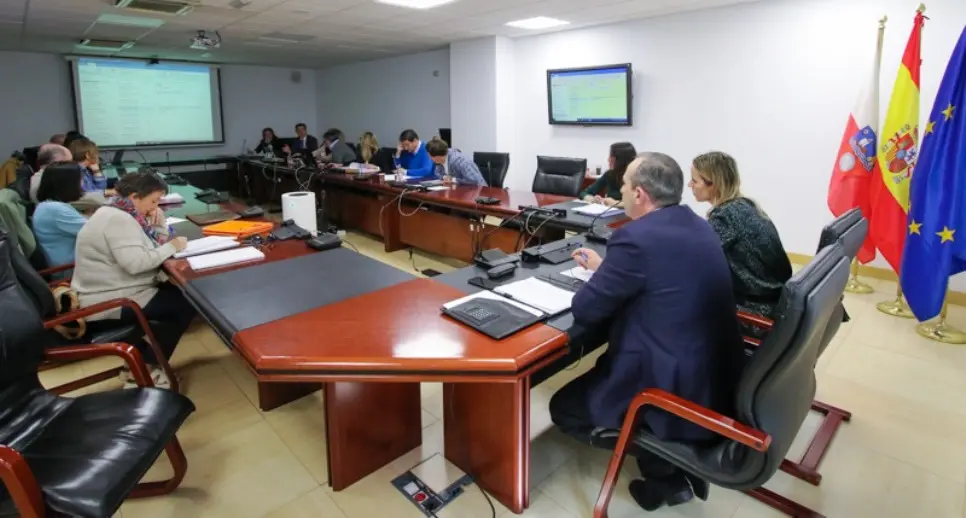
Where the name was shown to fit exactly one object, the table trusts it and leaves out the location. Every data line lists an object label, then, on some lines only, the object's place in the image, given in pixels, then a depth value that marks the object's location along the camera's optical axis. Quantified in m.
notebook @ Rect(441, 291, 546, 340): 1.50
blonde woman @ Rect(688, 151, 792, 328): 2.06
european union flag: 3.01
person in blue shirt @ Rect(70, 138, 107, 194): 4.18
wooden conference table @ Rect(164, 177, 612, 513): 1.34
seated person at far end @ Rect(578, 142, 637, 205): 3.69
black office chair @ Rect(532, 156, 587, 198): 4.40
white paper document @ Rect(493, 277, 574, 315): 1.66
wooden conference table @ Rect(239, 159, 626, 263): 3.49
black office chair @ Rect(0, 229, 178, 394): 1.88
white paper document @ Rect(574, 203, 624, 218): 3.17
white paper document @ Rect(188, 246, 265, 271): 2.16
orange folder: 2.70
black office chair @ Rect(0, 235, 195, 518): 1.24
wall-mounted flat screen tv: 5.66
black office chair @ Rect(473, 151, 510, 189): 5.09
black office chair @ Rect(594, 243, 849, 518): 1.15
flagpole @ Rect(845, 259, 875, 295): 3.92
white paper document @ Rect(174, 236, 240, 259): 2.35
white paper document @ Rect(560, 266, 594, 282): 1.93
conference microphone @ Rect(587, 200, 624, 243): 2.55
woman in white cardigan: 2.22
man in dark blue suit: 1.42
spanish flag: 3.47
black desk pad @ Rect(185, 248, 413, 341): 1.64
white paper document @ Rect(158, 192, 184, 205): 3.84
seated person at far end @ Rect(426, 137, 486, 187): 4.91
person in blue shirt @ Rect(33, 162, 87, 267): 2.60
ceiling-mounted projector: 6.02
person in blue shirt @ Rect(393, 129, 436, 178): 5.39
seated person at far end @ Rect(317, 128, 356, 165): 6.97
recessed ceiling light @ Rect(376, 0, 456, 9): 4.75
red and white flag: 3.75
